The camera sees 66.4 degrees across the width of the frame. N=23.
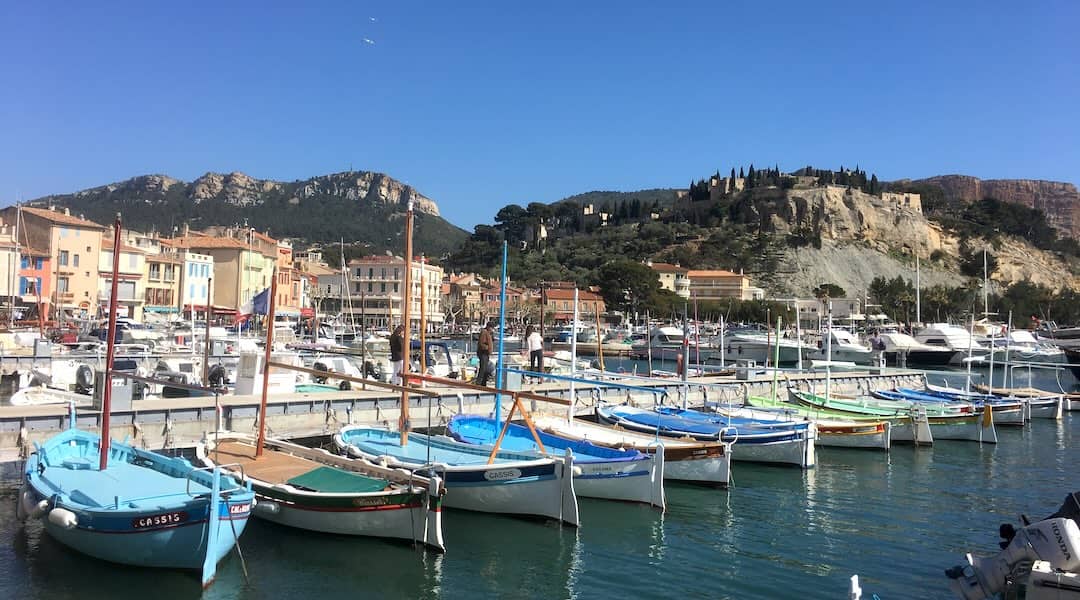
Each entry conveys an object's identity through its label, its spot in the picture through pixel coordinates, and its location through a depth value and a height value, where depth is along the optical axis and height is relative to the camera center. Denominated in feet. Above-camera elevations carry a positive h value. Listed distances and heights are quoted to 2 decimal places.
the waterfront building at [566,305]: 419.95 +8.17
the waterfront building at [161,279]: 260.83 +9.32
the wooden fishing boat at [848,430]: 91.30 -11.12
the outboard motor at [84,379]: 95.66 -8.89
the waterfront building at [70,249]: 231.09 +15.90
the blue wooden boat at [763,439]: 81.51 -11.10
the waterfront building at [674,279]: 497.05 +27.78
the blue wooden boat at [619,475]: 61.72 -11.45
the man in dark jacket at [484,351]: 87.05 -3.53
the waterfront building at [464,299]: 406.00 +9.84
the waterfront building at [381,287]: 347.56 +12.28
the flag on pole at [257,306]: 80.53 +0.48
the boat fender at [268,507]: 51.19 -12.20
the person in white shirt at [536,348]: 100.01 -3.41
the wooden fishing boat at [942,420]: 98.73 -10.74
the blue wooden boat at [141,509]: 41.57 -10.57
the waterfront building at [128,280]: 244.30 +7.92
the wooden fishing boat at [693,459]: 70.44 -11.45
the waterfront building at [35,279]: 211.82 +6.57
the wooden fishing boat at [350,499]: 49.03 -11.16
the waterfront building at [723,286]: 486.38 +23.83
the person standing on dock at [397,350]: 86.64 -3.68
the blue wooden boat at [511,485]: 55.31 -11.23
